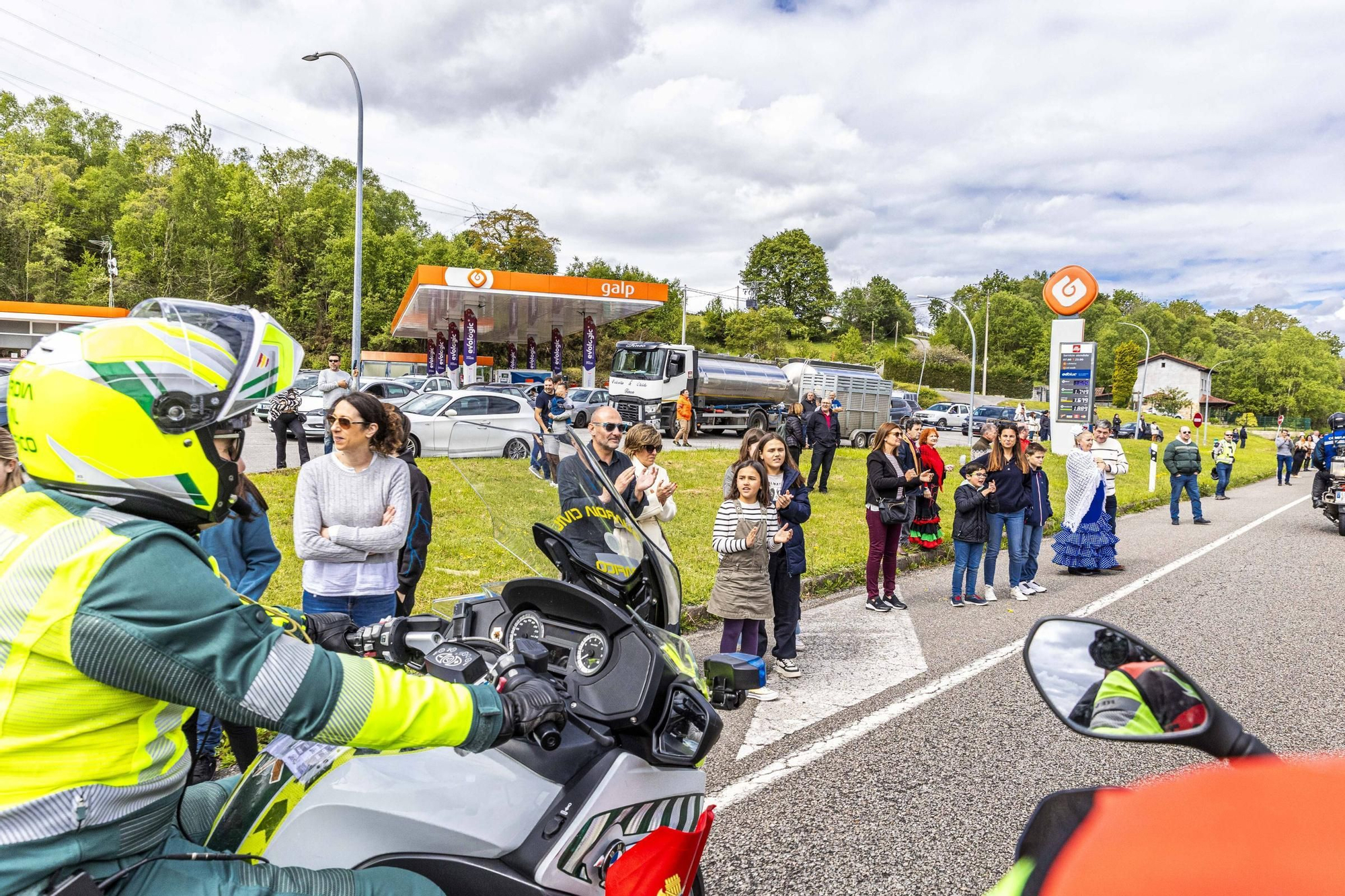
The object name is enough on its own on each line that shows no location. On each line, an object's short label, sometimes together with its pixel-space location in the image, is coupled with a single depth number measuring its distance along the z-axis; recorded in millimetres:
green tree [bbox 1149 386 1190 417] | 73812
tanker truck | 27938
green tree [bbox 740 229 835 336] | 94250
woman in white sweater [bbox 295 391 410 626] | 4277
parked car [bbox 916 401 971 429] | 41875
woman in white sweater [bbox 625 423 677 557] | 5297
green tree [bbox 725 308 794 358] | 72688
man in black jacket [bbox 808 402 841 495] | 15430
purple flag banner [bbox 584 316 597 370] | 31766
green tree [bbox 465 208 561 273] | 68875
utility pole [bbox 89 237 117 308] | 52469
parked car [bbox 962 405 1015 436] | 40812
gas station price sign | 18922
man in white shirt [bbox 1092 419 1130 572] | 10211
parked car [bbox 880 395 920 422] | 39031
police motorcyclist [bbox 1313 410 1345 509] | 14531
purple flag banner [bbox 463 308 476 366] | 29922
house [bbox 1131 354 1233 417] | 87250
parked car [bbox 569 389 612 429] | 26905
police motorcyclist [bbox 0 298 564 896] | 1296
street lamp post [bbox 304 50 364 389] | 18422
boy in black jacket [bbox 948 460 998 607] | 7938
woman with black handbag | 7496
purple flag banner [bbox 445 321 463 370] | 39156
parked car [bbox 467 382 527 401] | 21803
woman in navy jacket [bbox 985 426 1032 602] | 8203
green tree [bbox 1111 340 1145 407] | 85438
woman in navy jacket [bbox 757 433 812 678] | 5895
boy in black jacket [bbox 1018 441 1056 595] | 8633
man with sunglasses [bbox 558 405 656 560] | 5419
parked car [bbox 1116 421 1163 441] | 46094
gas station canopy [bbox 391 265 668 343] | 28328
